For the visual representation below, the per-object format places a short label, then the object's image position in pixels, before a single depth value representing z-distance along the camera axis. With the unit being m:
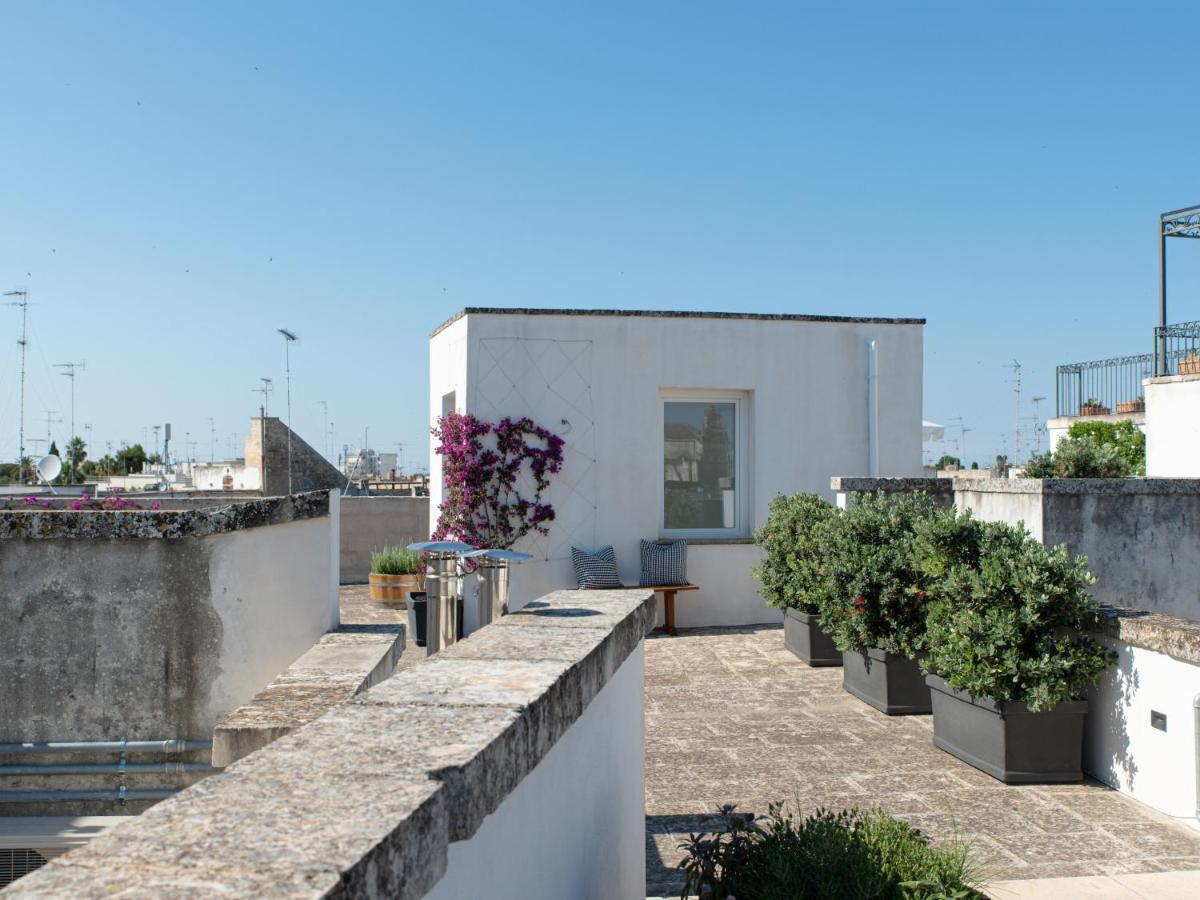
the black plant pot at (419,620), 9.80
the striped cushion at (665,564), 11.03
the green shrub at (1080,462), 7.94
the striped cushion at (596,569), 10.81
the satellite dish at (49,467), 13.92
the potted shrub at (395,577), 12.38
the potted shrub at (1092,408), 19.84
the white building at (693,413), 11.23
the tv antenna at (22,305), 23.58
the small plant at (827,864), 2.94
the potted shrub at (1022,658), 5.34
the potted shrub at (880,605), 6.81
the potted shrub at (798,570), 8.72
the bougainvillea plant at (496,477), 10.91
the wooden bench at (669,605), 10.80
